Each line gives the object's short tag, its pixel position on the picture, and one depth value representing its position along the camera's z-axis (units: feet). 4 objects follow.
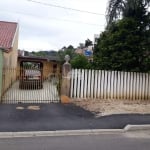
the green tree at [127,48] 30.91
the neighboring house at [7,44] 29.65
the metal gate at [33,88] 28.80
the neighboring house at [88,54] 62.12
